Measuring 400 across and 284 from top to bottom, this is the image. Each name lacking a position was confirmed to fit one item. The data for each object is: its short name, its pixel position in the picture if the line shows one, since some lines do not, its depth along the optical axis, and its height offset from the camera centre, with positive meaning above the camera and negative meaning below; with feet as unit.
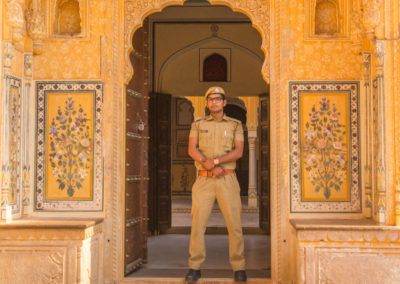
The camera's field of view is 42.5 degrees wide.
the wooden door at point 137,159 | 17.56 +0.01
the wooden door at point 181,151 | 58.49 +0.93
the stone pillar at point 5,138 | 15.15 +0.63
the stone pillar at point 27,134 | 16.34 +0.81
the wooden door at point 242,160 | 59.67 -0.11
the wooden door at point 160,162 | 29.07 -0.17
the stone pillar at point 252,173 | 46.68 -1.39
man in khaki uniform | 15.90 -0.59
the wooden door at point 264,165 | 27.27 -0.33
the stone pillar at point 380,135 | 14.89 +0.70
